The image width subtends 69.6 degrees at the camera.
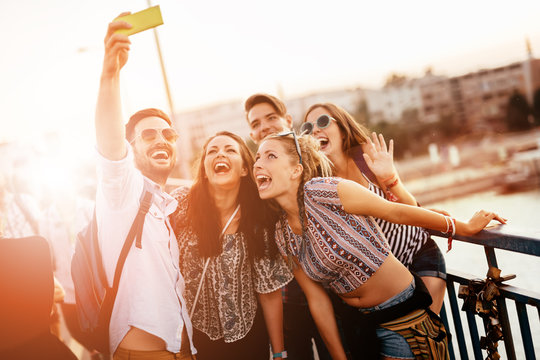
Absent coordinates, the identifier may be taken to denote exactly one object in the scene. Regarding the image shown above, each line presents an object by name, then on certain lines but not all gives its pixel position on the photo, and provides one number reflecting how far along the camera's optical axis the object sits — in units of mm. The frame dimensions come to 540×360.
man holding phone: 1774
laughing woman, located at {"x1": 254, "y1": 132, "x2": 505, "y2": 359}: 2223
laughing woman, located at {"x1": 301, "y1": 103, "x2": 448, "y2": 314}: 2490
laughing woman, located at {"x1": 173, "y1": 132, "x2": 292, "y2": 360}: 2406
